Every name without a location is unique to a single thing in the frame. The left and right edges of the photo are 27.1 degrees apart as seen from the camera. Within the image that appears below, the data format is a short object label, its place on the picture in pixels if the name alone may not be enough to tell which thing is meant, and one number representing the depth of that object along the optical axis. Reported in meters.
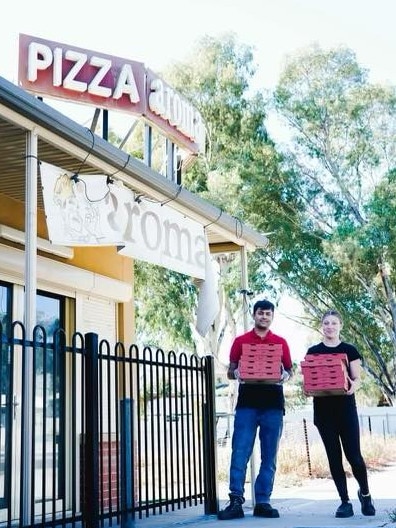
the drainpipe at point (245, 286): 9.32
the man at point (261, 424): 7.38
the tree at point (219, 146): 27.97
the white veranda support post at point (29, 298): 5.44
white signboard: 6.59
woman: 7.18
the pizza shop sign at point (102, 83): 8.15
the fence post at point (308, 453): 13.38
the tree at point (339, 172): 28.52
